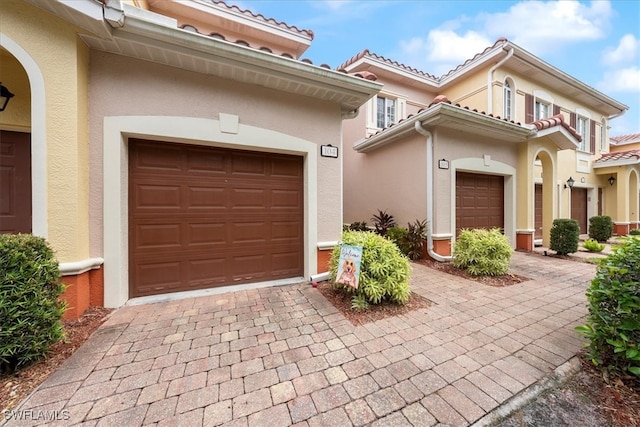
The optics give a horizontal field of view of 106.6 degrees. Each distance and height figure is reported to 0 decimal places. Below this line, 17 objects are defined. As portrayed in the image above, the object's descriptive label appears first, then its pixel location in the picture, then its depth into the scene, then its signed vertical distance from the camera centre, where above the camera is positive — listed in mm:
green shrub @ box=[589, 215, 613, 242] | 9398 -740
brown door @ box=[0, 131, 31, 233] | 3213 +429
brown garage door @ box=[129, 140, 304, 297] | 3479 -77
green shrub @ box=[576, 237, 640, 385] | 1933 -896
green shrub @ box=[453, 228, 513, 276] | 4703 -874
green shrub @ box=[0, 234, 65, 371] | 1917 -757
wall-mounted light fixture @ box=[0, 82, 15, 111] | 2989 +1497
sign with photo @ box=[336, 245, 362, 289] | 3277 -770
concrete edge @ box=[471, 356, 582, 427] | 1668 -1453
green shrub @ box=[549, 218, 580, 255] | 6496 -742
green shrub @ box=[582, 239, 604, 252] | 7145 -1126
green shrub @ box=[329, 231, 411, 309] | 3283 -894
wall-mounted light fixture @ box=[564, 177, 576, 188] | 9197 +1063
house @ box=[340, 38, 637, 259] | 5770 +1824
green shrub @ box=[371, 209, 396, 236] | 6682 -347
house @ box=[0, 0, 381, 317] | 2723 +911
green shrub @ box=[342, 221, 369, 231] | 7602 -490
